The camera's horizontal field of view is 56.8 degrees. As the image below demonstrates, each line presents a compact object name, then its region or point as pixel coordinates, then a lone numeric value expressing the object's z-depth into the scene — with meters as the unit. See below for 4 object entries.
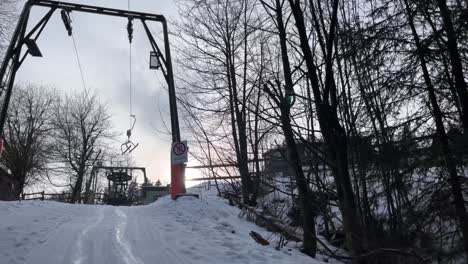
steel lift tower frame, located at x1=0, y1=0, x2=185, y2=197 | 13.90
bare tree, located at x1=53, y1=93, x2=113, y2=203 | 42.56
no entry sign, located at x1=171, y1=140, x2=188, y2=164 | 13.66
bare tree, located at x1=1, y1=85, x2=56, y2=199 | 35.75
